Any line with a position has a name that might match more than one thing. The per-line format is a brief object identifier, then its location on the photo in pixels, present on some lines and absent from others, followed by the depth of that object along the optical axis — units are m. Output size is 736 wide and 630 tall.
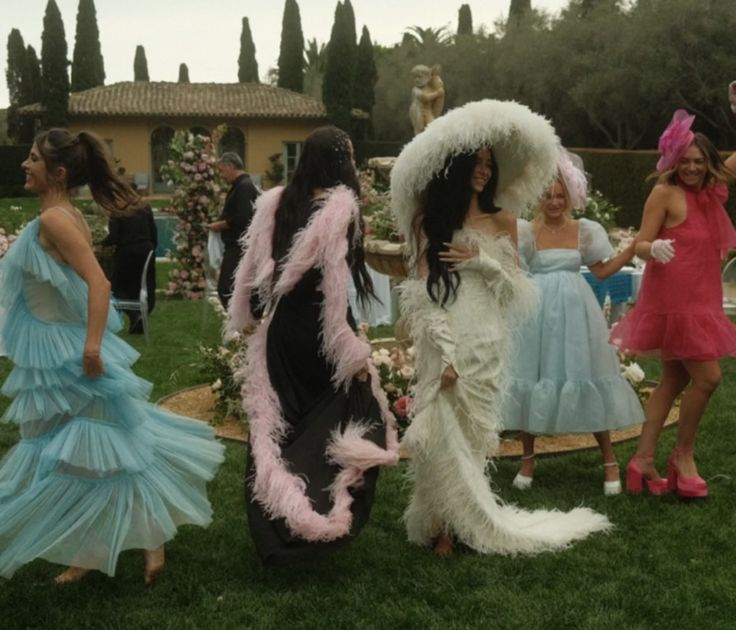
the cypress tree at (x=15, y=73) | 43.66
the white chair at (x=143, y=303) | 9.67
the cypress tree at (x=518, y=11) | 41.56
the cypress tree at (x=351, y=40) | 40.97
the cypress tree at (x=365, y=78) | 42.00
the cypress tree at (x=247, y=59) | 56.53
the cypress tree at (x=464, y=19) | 50.97
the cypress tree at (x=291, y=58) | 48.72
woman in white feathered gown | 4.07
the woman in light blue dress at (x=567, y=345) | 5.02
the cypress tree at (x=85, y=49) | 45.41
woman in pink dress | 4.78
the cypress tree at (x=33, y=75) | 41.91
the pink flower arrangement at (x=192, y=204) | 13.59
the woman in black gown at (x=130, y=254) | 10.48
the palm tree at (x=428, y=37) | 48.27
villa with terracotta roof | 40.97
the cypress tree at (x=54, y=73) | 38.69
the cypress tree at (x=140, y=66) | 61.75
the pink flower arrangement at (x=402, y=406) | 6.18
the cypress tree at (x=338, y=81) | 40.38
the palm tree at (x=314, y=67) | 60.69
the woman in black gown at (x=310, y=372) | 3.79
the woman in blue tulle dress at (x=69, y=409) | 3.66
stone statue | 9.05
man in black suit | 9.62
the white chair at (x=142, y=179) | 39.69
